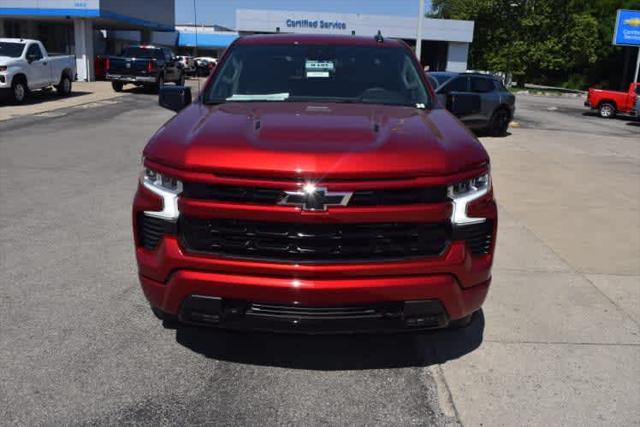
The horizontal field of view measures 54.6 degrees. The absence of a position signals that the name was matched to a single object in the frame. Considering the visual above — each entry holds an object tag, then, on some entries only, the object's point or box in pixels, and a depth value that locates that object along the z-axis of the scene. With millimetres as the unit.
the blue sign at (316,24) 53906
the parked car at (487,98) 15434
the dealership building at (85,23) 30969
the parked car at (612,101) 25875
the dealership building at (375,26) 54125
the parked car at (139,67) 25625
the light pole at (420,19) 25859
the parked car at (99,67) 33688
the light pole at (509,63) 54366
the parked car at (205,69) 34253
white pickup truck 18219
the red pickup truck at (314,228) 2930
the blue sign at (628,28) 41344
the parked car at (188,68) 29922
